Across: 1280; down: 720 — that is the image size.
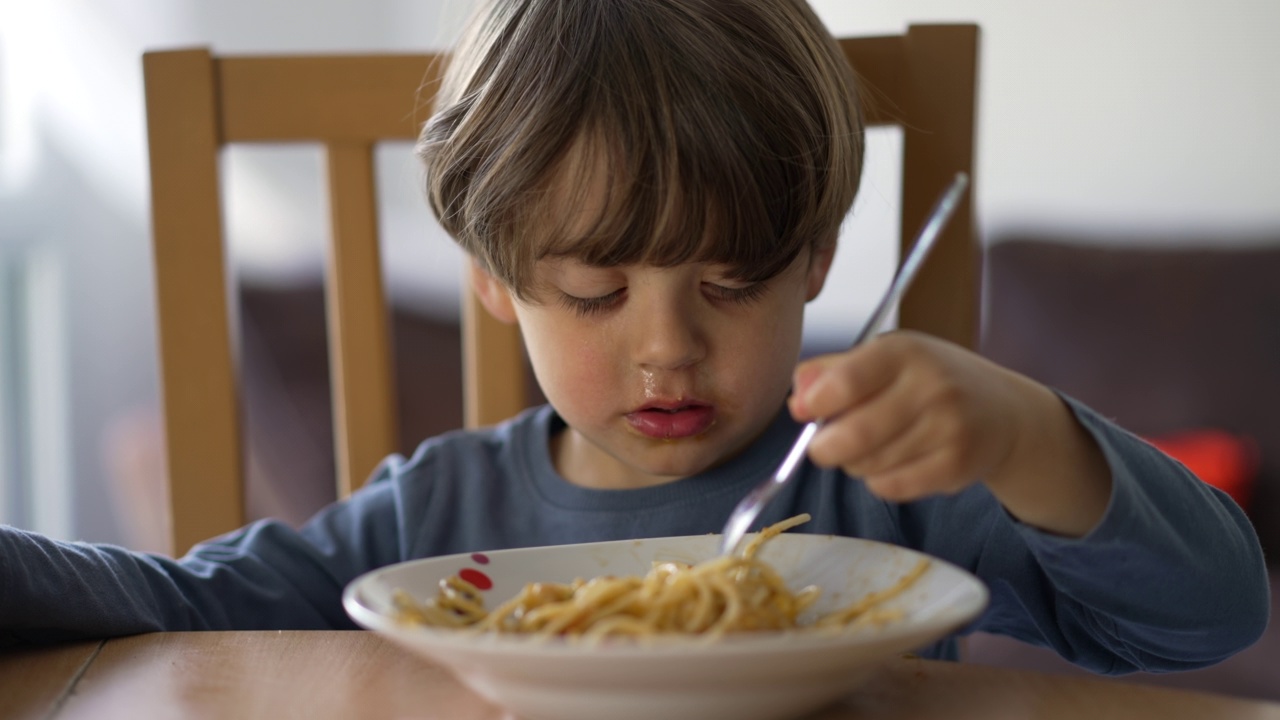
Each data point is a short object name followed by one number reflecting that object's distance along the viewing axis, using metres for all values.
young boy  0.63
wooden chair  1.00
